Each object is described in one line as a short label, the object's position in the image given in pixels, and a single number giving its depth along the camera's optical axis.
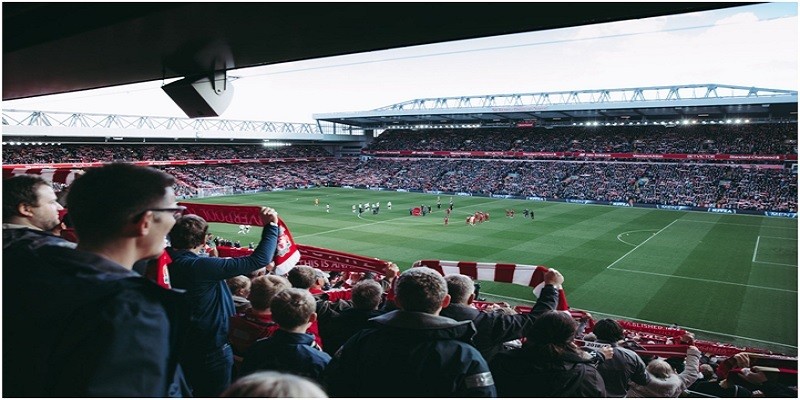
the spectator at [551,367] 2.98
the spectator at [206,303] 3.82
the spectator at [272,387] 1.35
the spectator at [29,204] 2.83
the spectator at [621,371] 4.25
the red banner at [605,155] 47.34
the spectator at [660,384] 4.47
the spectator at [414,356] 2.51
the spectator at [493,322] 3.57
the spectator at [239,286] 5.63
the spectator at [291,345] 3.16
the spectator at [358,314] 4.25
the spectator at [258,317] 4.05
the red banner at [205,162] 57.06
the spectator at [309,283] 4.44
